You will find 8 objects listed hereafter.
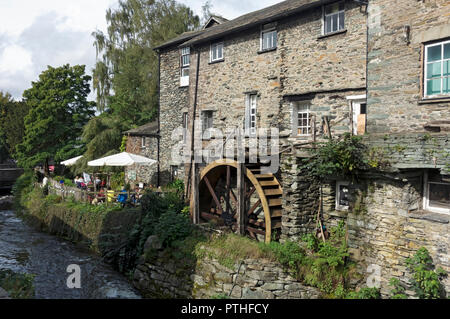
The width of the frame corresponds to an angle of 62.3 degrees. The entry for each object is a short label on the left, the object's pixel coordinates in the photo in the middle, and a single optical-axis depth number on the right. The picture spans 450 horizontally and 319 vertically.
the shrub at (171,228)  10.60
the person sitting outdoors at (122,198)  14.09
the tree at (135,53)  23.52
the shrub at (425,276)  6.39
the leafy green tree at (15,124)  24.52
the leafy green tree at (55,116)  22.25
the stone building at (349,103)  6.89
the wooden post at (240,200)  10.45
